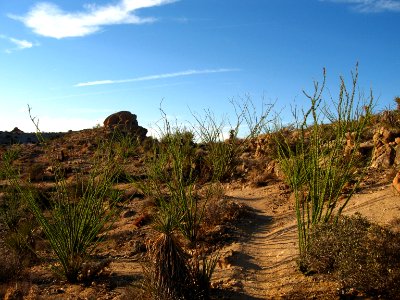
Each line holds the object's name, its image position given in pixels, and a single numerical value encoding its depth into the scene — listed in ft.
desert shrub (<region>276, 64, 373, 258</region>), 18.92
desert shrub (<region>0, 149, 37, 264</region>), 27.02
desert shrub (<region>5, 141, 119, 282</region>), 21.89
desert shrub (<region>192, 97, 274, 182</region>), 27.07
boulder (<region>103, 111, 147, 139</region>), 100.79
